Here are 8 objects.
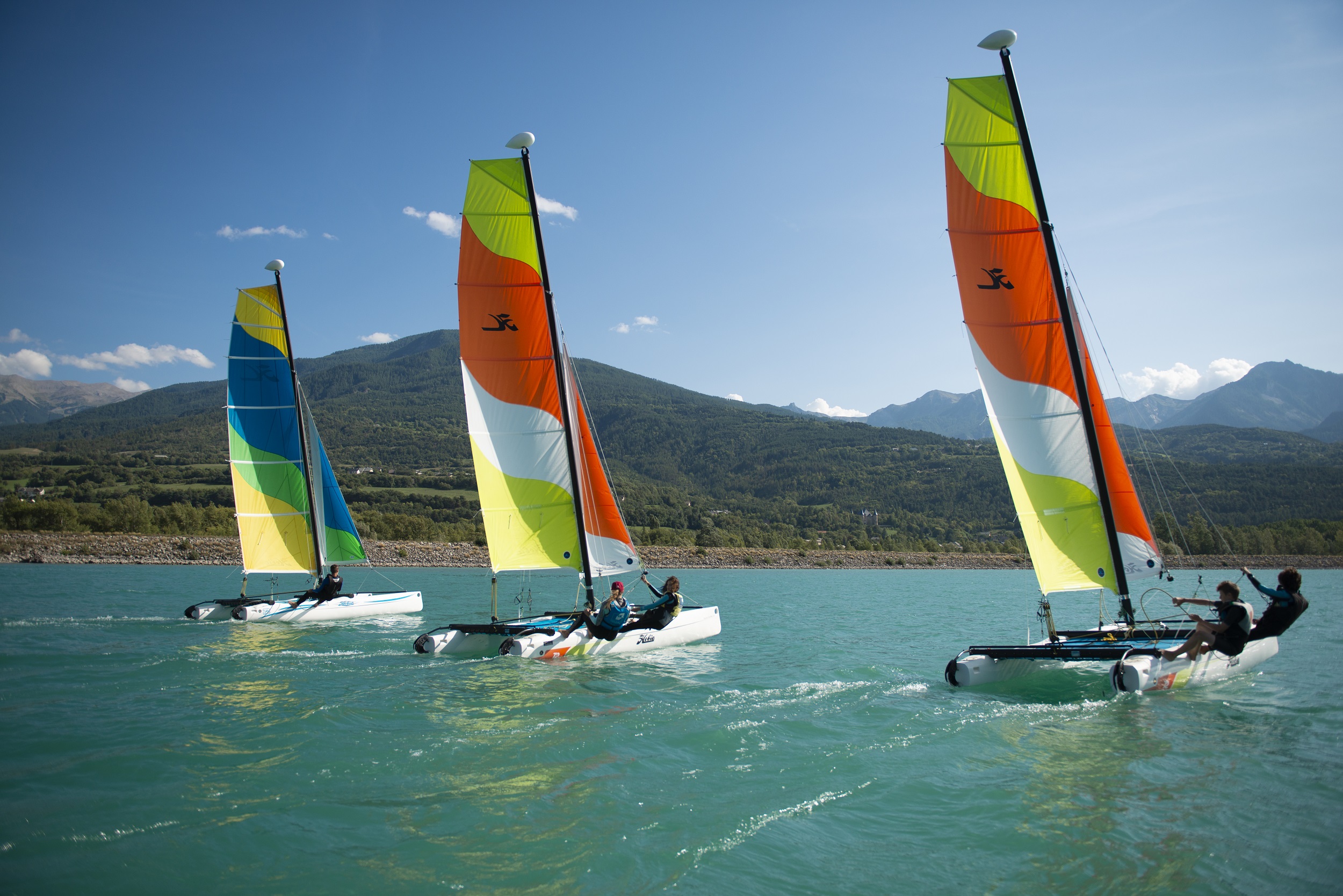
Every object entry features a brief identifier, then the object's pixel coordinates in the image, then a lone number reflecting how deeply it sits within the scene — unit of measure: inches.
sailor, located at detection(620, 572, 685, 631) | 596.7
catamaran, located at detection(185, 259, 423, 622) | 787.4
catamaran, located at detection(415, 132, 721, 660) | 571.2
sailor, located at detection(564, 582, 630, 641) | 553.9
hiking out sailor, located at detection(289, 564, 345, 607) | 796.6
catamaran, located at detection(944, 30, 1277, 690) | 434.0
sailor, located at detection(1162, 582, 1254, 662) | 404.5
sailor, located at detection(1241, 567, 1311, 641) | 402.9
